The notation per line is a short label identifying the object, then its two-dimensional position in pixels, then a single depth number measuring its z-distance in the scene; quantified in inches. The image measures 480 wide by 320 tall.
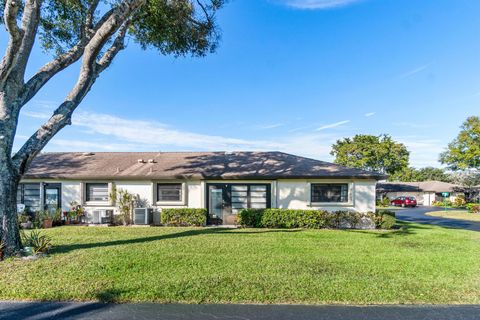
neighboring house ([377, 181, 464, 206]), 1633.4
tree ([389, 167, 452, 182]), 2578.7
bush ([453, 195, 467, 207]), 1421.0
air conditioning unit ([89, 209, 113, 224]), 567.8
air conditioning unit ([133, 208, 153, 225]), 562.3
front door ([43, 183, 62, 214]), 598.2
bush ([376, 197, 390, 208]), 1376.7
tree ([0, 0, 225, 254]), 290.7
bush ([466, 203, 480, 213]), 1062.6
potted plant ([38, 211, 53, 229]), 534.6
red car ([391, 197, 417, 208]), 1432.1
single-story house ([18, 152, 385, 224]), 553.6
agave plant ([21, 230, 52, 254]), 299.3
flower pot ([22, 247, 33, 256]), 289.6
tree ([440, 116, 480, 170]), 1241.8
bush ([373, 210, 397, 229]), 526.3
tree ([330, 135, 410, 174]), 1640.0
